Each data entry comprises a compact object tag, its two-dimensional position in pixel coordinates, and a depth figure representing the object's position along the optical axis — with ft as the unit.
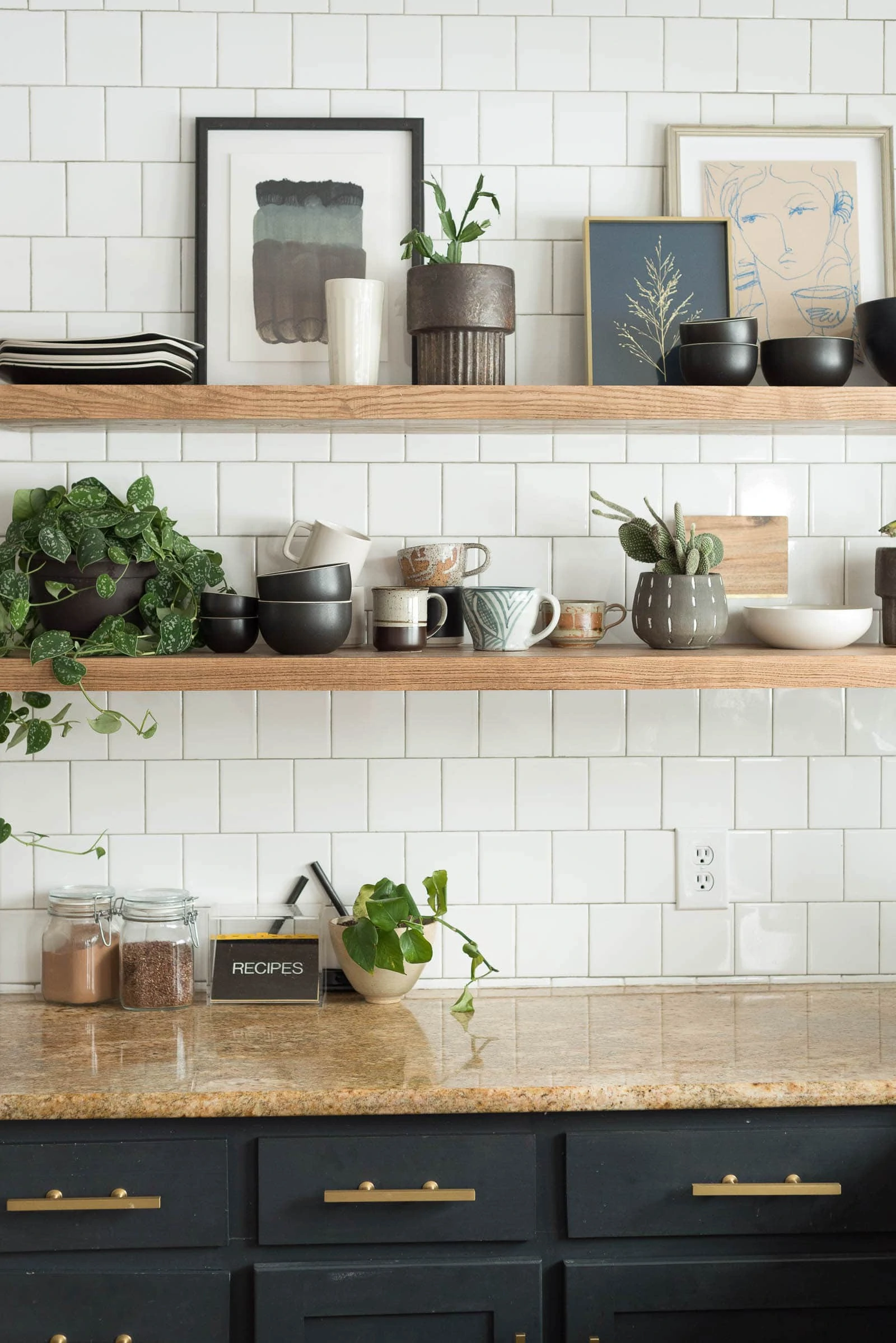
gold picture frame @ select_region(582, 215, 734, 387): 6.56
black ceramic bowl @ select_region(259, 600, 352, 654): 5.90
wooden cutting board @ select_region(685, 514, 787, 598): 6.86
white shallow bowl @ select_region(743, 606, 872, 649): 6.26
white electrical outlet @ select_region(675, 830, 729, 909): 6.93
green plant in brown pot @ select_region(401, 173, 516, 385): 6.07
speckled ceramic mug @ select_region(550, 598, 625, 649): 6.38
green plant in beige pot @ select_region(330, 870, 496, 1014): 6.24
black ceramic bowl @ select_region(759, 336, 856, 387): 6.08
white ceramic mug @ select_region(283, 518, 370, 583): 6.28
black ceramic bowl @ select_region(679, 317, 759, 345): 6.04
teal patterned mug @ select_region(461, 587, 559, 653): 6.04
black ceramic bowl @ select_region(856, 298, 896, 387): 6.21
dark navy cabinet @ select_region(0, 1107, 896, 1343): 5.23
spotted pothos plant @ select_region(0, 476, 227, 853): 5.86
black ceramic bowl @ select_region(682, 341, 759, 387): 6.01
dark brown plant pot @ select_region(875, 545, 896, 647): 6.54
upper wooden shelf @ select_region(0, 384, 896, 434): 5.78
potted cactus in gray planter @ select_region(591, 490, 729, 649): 6.13
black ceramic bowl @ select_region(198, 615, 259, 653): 6.12
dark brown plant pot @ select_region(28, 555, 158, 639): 6.02
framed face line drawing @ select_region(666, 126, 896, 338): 6.70
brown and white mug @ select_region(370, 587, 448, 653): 6.06
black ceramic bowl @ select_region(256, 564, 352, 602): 5.88
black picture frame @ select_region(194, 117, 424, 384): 6.58
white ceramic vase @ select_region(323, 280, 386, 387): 6.08
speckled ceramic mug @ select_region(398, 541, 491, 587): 6.42
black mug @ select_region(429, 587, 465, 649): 6.54
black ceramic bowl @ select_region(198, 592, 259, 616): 6.12
